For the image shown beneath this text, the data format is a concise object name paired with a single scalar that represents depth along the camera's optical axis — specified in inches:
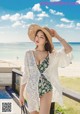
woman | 46.7
